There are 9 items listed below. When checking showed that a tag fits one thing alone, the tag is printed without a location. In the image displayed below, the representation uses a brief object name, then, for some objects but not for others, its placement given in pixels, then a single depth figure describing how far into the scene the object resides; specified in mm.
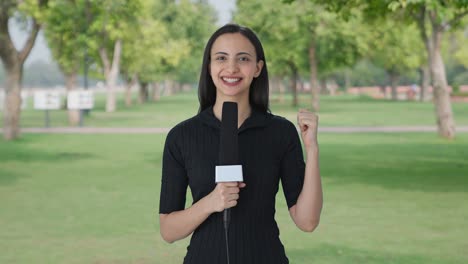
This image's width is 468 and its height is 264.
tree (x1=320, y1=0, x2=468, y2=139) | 26594
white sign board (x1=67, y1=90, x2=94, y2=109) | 35969
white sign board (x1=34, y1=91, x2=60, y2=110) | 35241
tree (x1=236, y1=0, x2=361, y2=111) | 49281
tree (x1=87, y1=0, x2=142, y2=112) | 34469
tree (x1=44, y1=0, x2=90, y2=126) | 40531
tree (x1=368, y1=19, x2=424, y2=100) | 77675
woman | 3521
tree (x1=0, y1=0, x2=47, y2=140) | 26797
